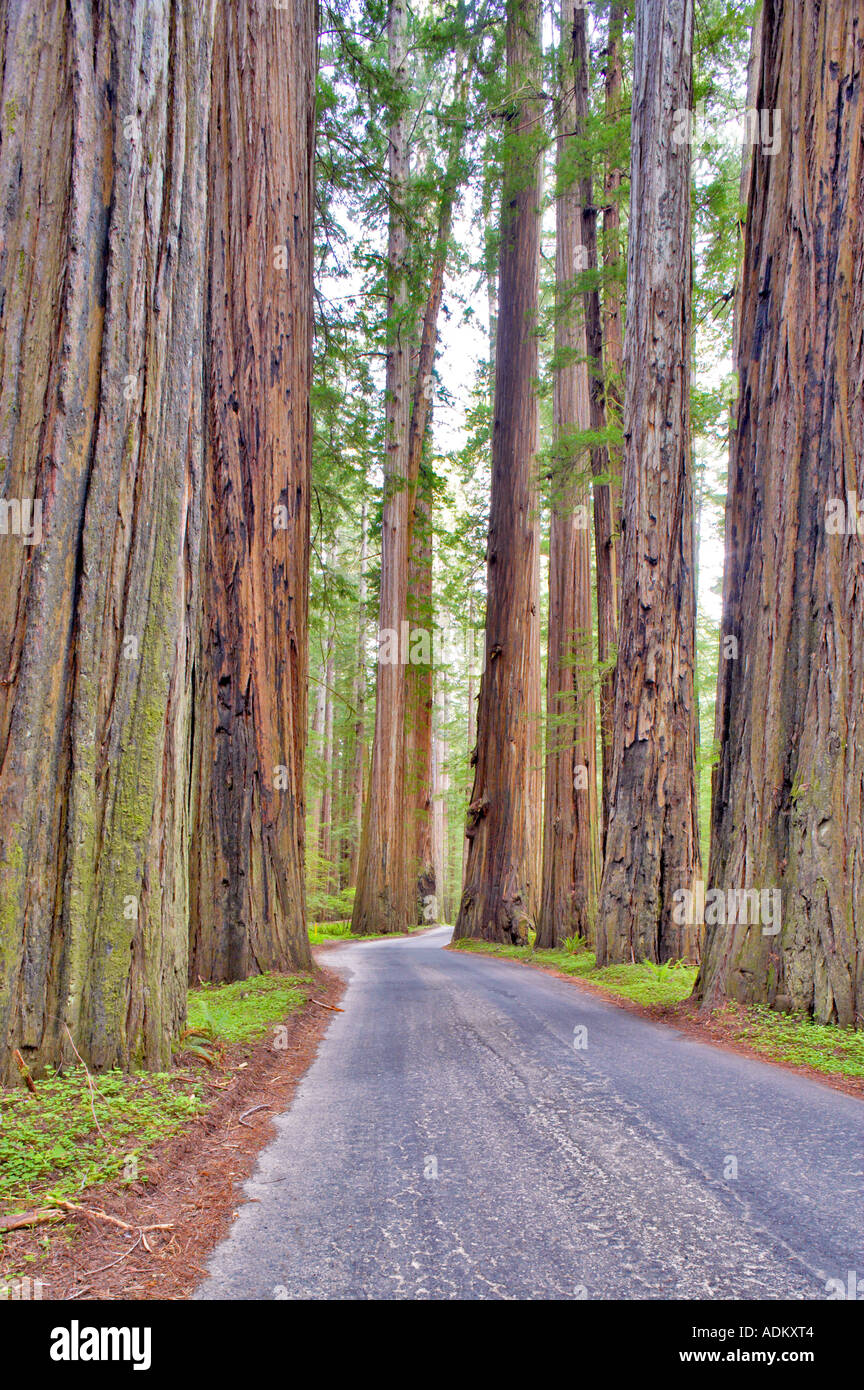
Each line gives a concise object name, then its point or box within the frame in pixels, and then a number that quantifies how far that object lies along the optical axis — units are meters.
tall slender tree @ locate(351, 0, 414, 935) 16.36
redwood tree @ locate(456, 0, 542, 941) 13.70
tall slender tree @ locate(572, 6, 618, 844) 10.41
